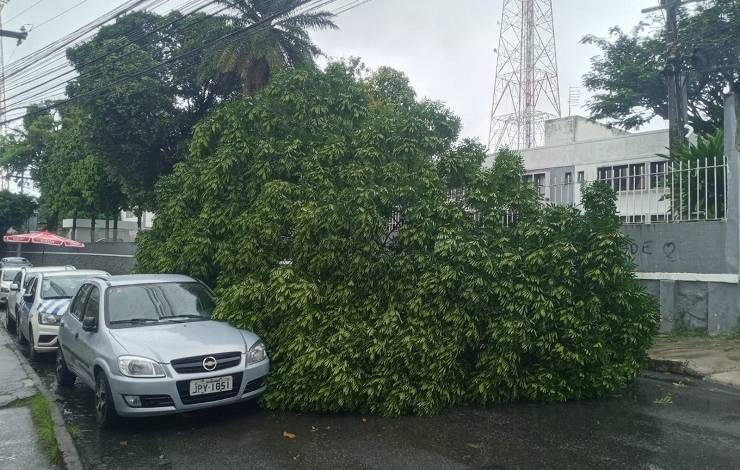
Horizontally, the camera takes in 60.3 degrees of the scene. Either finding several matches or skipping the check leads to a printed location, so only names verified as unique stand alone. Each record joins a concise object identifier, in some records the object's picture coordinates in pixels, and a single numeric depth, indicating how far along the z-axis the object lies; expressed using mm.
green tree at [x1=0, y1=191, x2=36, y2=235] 45031
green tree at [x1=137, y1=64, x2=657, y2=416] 7074
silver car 6285
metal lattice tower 38906
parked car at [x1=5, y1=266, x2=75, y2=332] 13406
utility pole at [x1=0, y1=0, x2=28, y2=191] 22125
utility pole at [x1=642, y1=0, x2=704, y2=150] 14344
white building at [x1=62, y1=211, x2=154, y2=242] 40062
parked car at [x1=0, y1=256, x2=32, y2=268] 25719
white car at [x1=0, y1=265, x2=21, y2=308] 19828
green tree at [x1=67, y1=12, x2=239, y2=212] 25422
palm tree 21219
